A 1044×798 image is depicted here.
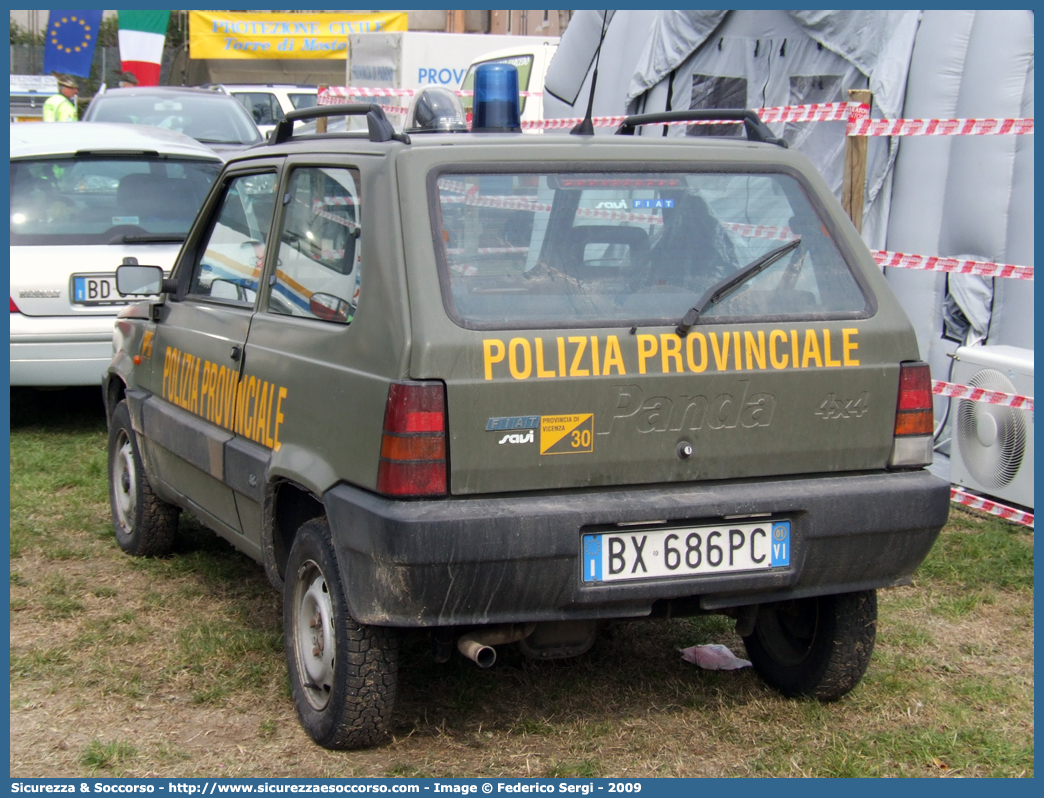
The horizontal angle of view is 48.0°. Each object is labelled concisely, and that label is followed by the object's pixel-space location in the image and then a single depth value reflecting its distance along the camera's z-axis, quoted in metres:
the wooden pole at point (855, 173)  6.25
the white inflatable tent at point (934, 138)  6.85
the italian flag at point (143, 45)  24.30
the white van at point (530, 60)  14.11
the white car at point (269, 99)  19.22
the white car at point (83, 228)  7.04
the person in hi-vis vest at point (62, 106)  15.87
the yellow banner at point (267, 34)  24.45
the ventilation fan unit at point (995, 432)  5.77
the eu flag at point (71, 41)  26.61
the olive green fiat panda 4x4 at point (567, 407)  2.98
